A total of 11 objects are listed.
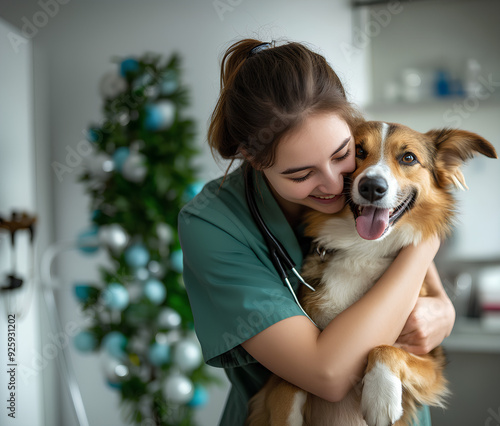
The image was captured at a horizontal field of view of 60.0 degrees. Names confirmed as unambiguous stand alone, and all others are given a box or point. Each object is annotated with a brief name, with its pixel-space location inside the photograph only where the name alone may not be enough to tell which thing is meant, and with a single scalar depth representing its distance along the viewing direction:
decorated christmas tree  2.40
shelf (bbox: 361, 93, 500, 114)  2.51
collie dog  1.12
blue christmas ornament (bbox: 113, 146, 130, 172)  2.38
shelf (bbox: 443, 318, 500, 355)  2.56
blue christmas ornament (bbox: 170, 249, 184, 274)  2.44
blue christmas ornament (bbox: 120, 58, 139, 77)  2.44
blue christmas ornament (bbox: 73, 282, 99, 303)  2.52
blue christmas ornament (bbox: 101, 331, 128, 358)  2.40
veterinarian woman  0.97
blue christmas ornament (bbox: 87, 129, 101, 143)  2.52
